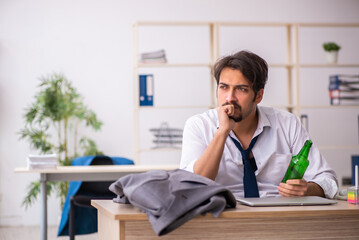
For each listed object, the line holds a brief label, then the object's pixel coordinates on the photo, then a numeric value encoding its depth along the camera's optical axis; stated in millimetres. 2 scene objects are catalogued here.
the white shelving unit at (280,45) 6090
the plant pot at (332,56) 5438
